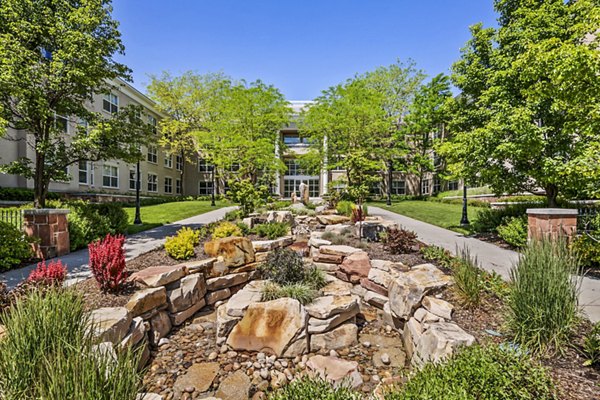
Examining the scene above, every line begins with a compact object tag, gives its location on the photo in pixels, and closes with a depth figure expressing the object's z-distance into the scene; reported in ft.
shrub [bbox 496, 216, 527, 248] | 28.12
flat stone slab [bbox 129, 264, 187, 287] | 17.37
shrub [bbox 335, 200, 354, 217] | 47.11
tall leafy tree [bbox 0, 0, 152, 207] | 26.30
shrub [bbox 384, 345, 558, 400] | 7.76
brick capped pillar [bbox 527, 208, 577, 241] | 24.43
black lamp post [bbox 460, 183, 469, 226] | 42.89
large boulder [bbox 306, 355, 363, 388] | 12.49
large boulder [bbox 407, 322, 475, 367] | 11.31
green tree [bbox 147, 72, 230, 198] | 95.66
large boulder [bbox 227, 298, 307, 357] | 15.07
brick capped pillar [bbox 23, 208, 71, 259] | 25.20
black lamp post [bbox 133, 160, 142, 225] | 43.78
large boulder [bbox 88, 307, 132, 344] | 12.01
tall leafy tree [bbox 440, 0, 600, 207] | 18.54
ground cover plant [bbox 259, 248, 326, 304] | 18.05
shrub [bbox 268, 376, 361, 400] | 7.66
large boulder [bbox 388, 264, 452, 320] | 16.05
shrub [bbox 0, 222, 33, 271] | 21.59
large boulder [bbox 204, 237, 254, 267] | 22.72
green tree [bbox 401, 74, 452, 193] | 94.48
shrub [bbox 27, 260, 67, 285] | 14.03
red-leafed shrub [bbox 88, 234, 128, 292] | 16.14
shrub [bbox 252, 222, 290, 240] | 31.78
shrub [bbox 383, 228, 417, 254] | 25.68
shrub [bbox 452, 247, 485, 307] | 14.96
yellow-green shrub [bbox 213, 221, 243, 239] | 29.02
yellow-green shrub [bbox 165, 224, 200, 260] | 23.97
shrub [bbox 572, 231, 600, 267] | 21.04
